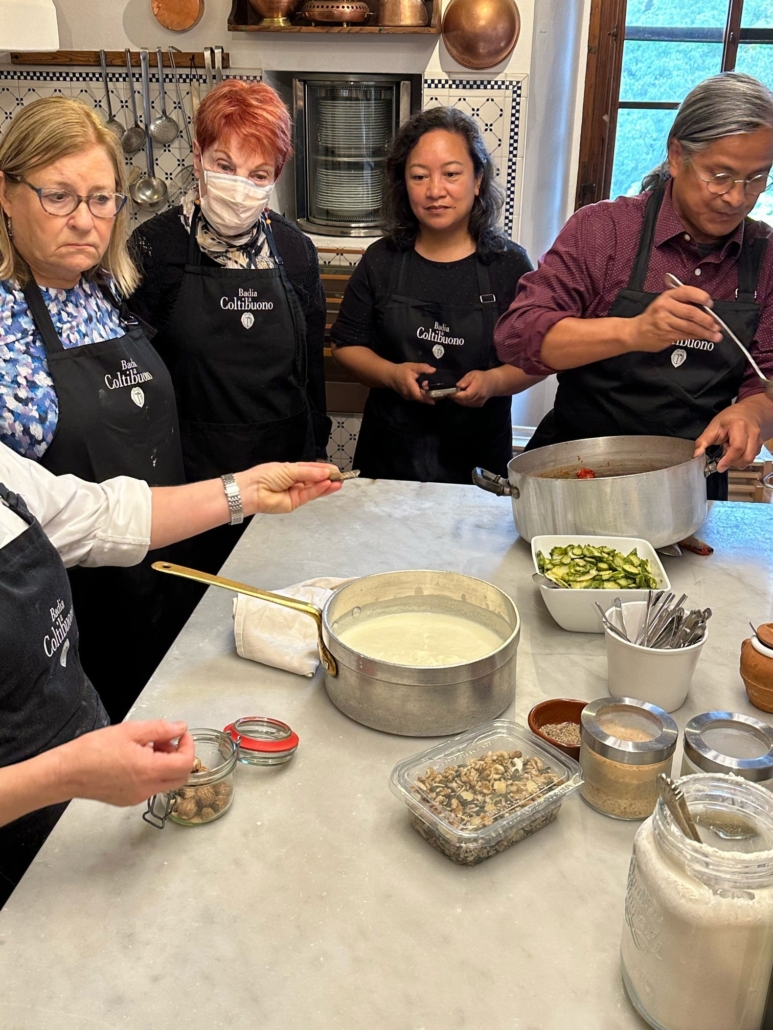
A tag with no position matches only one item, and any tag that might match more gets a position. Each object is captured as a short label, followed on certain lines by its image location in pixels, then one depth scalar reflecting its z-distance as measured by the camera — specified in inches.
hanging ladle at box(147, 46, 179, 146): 173.0
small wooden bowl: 60.1
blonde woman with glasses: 83.1
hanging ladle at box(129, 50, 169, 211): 174.7
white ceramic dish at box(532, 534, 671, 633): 69.8
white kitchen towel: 66.4
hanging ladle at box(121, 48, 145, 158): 173.6
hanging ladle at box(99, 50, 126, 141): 171.8
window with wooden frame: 161.3
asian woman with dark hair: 119.0
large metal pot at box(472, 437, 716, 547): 77.6
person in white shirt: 46.3
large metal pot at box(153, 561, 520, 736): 57.9
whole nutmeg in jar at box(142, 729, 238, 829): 52.6
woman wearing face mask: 111.6
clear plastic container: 49.5
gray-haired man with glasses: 91.2
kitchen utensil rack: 168.1
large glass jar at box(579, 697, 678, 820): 51.8
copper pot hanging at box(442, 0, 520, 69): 153.5
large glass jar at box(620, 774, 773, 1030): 37.5
